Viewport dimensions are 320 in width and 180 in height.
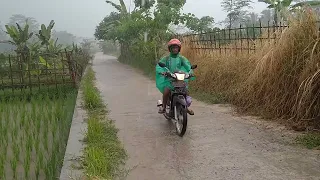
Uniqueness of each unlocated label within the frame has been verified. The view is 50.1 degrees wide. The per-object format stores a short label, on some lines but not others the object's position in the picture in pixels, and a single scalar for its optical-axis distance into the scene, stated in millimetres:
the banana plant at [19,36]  14070
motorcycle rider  5594
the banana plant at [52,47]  15815
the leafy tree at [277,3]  14120
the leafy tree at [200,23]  17928
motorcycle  5023
